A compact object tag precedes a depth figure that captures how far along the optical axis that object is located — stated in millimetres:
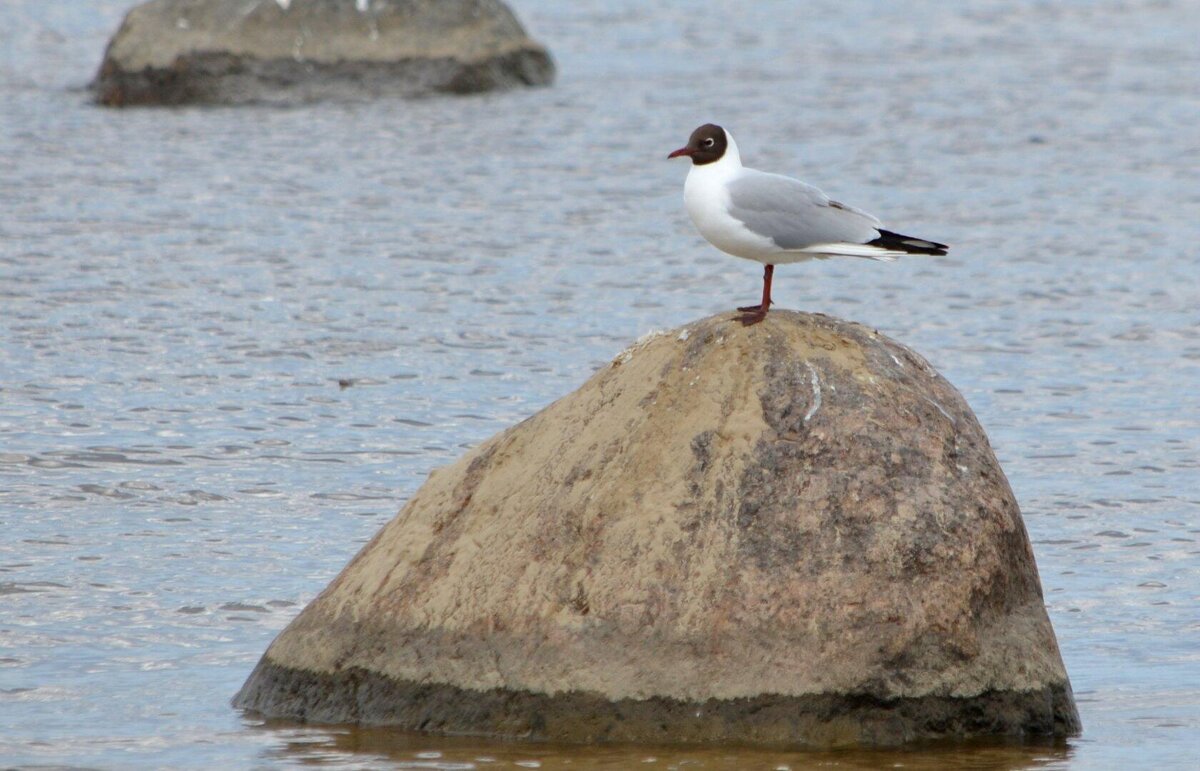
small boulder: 42094
